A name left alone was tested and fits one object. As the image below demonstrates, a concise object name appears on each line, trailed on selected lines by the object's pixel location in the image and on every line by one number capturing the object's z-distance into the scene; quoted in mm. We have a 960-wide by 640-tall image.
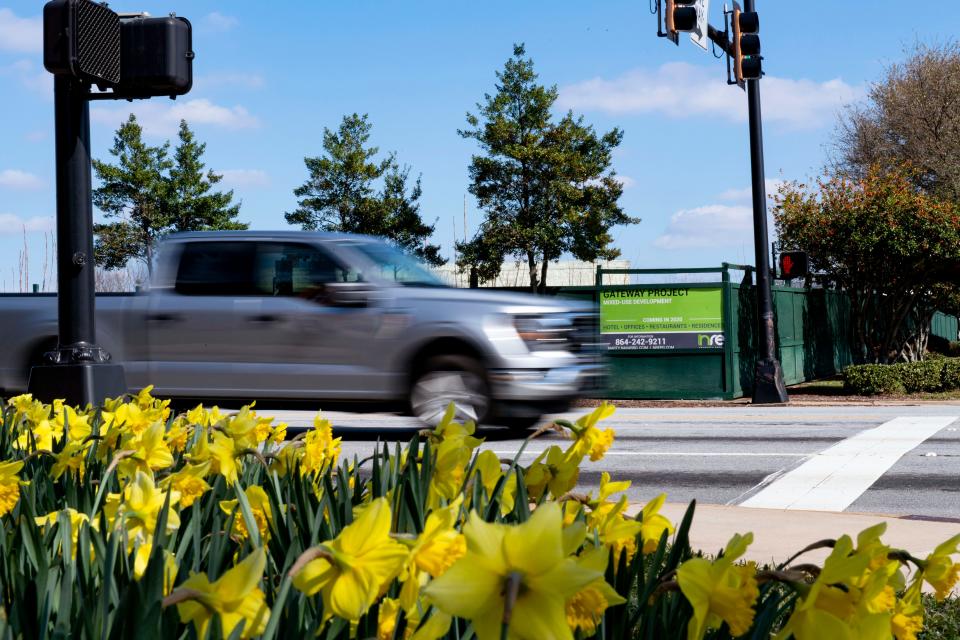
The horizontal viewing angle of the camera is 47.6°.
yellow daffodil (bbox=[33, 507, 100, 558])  2149
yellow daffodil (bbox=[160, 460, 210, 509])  2373
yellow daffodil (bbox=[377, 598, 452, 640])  1646
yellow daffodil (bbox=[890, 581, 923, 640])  1529
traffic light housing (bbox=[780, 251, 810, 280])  17219
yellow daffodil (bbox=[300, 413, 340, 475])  3037
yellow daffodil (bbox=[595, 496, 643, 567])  2014
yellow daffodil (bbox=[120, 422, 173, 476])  2668
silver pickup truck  10211
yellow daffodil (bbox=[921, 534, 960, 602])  1556
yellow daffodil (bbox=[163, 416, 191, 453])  3381
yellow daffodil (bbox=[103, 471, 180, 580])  2057
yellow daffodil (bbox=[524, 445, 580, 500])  2418
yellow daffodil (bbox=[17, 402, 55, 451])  3338
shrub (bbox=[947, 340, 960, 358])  36206
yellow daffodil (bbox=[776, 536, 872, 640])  1247
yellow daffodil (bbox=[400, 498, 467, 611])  1442
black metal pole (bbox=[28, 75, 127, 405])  4949
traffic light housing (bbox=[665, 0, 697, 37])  13094
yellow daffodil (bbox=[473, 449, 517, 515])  2402
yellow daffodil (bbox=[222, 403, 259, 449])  2930
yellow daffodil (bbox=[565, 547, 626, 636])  1348
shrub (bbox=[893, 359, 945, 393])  19328
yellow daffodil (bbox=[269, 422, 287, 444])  3566
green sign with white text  18594
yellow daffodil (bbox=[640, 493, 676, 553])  2123
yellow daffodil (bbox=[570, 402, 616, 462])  2432
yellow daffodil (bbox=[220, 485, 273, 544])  2355
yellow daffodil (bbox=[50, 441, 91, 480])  2836
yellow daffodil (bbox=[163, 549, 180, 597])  1790
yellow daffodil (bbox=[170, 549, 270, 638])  1310
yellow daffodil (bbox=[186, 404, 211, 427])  3826
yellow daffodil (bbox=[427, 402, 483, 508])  2396
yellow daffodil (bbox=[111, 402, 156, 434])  3477
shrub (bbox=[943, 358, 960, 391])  19969
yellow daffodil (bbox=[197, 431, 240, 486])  2598
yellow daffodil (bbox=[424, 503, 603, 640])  1070
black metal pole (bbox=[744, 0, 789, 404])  17188
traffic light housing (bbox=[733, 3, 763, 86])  15719
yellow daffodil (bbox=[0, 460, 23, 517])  2342
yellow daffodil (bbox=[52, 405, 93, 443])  3324
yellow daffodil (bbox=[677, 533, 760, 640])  1421
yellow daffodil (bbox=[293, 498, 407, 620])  1320
